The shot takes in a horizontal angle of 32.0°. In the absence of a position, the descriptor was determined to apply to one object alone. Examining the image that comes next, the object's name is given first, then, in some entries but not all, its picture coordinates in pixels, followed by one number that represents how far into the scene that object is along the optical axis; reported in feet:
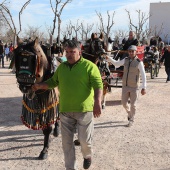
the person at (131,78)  20.04
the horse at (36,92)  13.26
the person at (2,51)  62.23
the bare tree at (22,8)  61.06
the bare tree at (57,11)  62.18
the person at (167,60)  47.55
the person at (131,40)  31.99
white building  245.45
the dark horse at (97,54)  23.29
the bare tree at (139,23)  124.22
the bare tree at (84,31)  176.30
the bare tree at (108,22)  124.59
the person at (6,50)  86.48
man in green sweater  11.87
